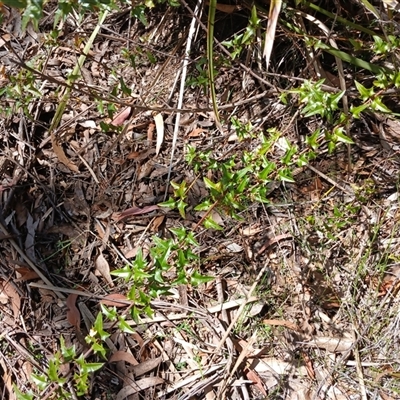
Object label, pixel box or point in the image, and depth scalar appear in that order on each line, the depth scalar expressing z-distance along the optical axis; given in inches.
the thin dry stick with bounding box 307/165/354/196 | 70.9
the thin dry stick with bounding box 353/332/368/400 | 63.8
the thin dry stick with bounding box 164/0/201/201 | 70.2
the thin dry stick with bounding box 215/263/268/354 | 65.7
